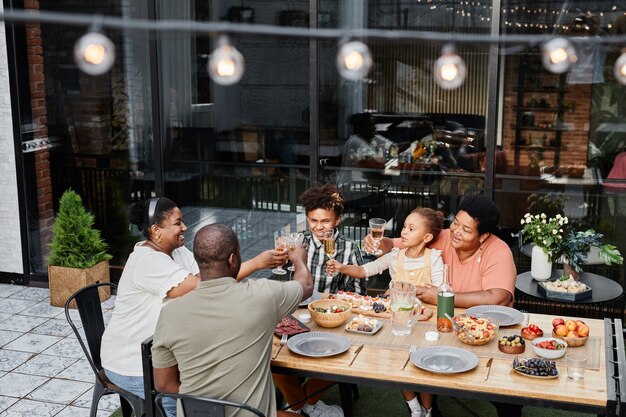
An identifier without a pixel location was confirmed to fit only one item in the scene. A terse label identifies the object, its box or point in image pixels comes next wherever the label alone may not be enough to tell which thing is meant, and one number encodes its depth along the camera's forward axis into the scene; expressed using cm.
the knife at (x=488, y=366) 289
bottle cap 326
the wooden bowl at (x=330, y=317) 338
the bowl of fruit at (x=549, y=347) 305
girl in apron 383
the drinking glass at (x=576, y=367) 286
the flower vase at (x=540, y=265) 464
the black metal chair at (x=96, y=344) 337
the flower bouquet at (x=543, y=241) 455
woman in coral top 366
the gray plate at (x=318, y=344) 311
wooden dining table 275
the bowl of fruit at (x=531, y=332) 325
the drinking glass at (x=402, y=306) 326
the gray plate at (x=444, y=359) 293
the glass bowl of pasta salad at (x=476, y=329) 317
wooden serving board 353
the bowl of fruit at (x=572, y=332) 319
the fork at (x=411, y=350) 306
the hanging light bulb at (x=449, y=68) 489
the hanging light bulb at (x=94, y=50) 455
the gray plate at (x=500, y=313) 345
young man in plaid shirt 404
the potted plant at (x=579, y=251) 454
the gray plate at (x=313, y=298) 372
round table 444
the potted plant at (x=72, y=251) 573
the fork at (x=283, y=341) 318
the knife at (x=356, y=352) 305
